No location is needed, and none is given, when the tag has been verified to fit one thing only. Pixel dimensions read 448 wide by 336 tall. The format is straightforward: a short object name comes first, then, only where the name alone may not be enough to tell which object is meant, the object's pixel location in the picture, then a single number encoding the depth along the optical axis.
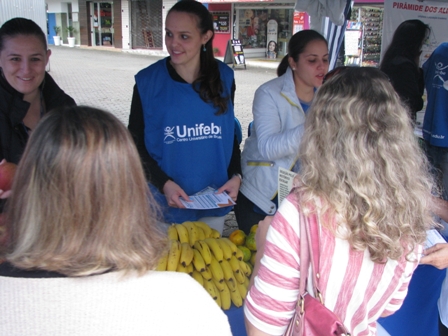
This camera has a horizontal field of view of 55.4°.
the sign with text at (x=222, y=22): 21.77
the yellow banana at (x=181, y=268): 1.93
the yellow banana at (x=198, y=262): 1.93
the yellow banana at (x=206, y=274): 1.97
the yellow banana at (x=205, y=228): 2.29
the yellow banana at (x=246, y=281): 2.09
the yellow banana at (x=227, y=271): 2.01
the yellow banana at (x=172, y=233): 2.15
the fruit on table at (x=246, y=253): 2.27
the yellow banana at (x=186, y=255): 1.92
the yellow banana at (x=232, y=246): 2.09
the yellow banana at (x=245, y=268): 2.10
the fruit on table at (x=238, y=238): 2.38
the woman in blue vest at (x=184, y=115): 2.48
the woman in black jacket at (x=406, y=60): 3.98
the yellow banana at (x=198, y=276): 1.97
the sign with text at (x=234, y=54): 17.36
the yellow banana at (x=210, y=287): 1.93
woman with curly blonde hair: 1.22
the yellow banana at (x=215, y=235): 2.28
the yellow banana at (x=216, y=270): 1.97
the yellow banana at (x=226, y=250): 2.05
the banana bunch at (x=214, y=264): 1.94
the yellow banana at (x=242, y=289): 2.03
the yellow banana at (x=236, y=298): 1.98
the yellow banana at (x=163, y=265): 1.92
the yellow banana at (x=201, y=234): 2.23
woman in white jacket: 2.50
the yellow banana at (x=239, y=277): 2.06
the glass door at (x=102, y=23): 28.77
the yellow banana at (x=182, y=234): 2.15
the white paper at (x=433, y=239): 1.83
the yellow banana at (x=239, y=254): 2.10
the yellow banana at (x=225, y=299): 1.95
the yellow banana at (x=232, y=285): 2.02
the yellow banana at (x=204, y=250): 1.99
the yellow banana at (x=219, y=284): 1.97
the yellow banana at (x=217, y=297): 1.95
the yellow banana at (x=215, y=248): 2.03
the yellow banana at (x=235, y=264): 2.06
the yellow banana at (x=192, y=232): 2.17
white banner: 5.24
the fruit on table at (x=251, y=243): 2.32
